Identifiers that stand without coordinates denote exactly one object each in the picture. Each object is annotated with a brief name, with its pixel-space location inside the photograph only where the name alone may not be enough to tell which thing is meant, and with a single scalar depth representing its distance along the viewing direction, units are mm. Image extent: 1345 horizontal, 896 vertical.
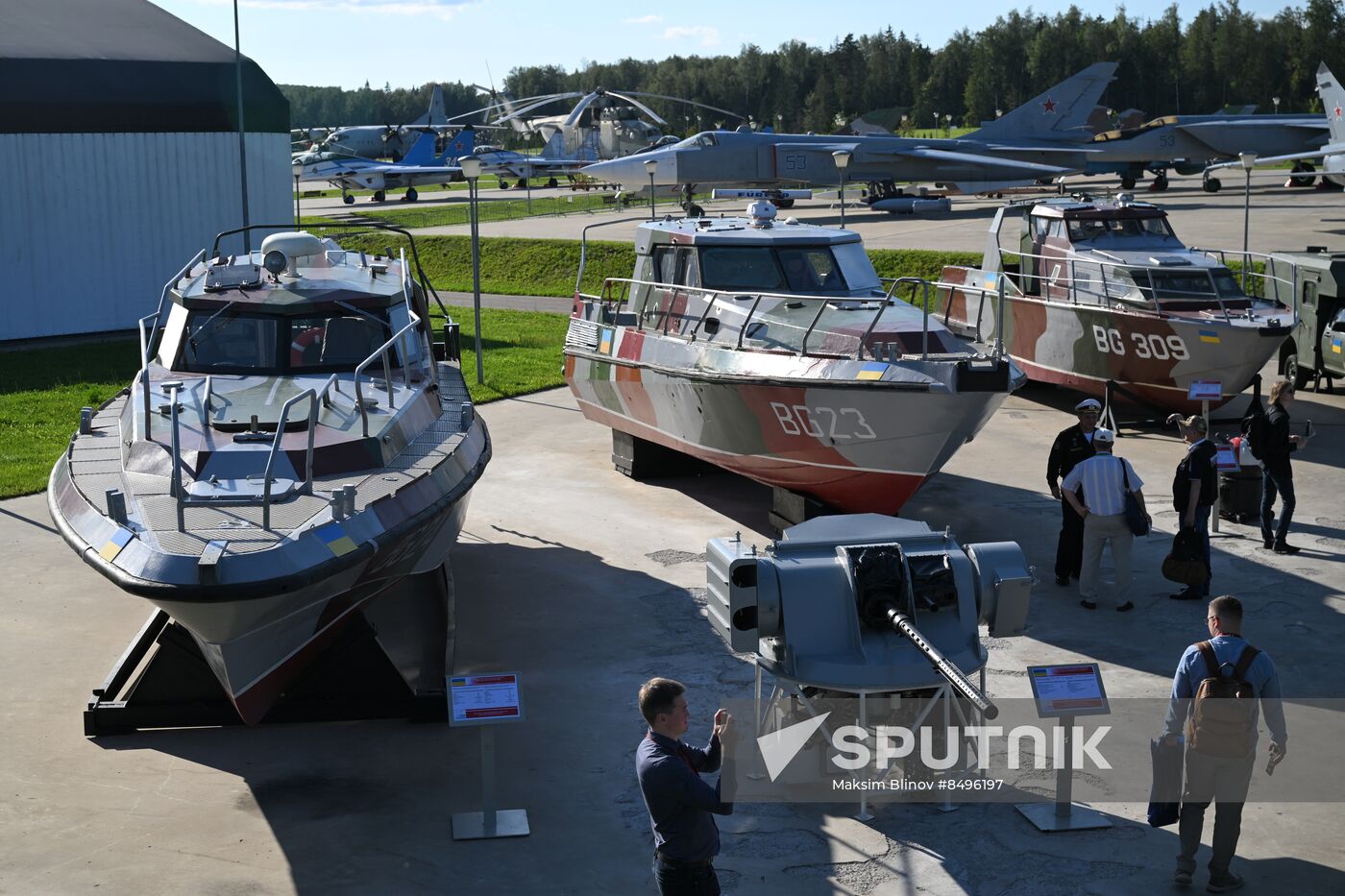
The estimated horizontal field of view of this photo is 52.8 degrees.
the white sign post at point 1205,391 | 13555
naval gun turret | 6895
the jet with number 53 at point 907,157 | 41250
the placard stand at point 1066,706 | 6750
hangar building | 23234
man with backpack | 5934
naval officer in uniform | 10531
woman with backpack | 10867
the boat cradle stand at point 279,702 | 8070
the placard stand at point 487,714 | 6734
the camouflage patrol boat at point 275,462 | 7051
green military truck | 17125
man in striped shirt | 9867
